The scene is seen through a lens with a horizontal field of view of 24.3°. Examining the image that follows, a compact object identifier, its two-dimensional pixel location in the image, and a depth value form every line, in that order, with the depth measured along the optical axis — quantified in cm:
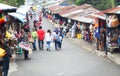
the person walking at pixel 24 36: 1560
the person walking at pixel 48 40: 1807
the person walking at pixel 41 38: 1816
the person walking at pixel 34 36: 1768
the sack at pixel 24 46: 1404
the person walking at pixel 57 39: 1826
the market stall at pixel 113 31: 1450
